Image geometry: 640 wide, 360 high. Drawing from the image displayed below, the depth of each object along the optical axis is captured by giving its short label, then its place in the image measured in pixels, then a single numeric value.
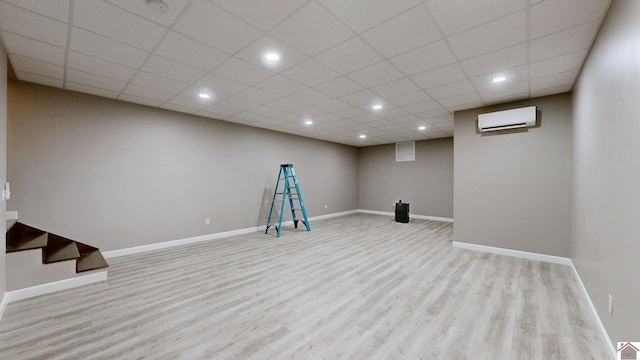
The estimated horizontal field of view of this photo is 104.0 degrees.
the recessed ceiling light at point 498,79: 3.20
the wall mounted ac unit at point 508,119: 3.85
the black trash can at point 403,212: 7.37
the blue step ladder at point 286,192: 6.13
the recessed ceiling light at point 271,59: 2.63
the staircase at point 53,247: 2.87
